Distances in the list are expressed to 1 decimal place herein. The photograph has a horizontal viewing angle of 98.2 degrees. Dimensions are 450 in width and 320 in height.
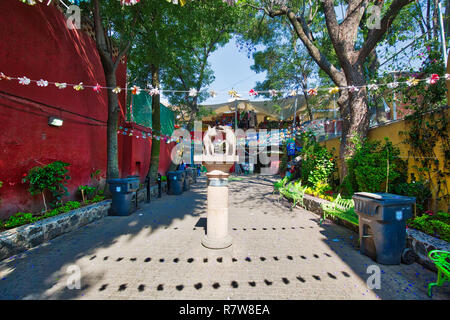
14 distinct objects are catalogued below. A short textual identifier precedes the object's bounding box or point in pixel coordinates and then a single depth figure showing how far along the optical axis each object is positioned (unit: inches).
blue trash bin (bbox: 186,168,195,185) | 540.7
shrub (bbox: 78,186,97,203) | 248.1
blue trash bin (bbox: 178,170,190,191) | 433.4
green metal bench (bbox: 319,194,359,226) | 177.0
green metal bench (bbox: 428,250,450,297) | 94.6
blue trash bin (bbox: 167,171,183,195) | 401.4
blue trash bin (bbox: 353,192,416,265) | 125.6
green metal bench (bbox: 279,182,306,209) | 272.5
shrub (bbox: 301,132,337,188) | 308.1
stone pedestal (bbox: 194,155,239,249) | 156.4
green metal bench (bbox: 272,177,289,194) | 353.3
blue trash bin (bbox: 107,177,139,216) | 243.1
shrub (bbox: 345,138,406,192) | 201.8
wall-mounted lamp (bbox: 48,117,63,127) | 212.1
